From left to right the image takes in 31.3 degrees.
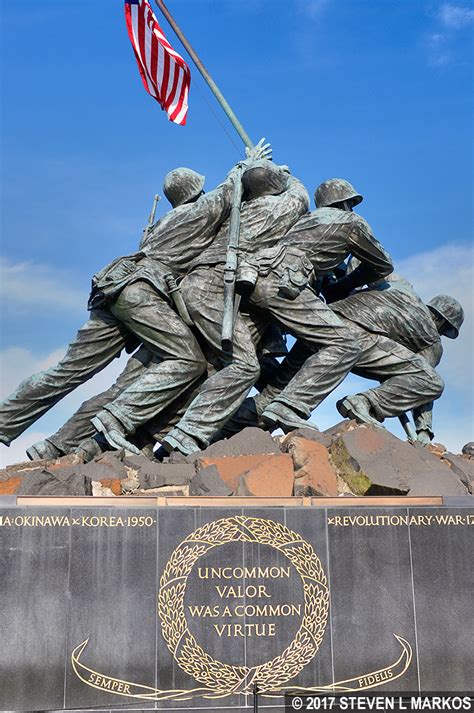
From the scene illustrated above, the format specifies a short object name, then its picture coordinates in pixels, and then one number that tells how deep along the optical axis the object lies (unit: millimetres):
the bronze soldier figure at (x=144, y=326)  9398
